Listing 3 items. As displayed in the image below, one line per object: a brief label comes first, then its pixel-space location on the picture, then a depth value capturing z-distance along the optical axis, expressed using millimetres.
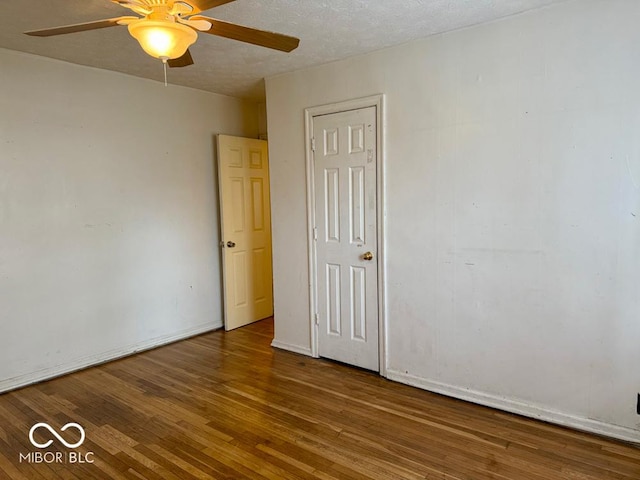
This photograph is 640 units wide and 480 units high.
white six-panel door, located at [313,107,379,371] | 3230
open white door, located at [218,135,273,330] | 4359
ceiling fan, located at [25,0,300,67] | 1662
